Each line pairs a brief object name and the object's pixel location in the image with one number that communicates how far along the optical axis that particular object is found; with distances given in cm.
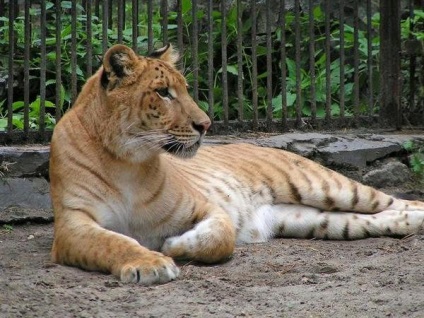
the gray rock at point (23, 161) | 1201
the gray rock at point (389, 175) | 1455
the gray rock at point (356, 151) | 1427
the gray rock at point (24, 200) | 1195
